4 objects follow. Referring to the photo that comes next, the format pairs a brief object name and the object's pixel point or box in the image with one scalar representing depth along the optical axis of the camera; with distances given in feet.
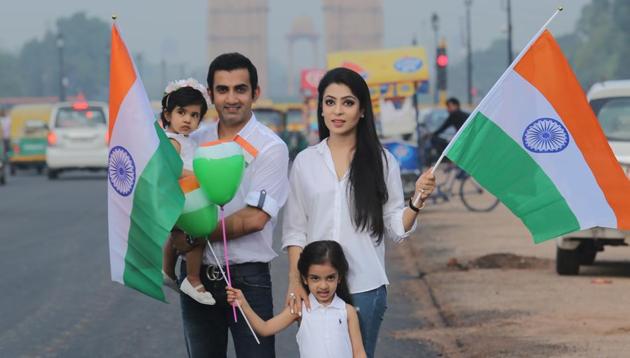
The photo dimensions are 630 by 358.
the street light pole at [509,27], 170.86
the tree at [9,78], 520.83
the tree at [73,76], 582.35
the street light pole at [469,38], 232.94
